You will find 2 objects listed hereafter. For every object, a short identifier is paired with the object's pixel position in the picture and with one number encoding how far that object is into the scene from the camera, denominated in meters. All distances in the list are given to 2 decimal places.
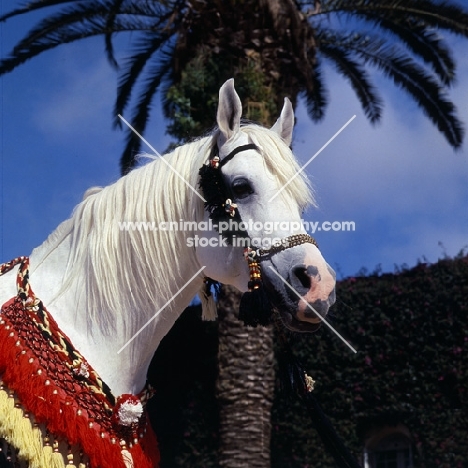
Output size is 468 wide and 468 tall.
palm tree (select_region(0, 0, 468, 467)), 7.68
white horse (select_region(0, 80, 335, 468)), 2.56
